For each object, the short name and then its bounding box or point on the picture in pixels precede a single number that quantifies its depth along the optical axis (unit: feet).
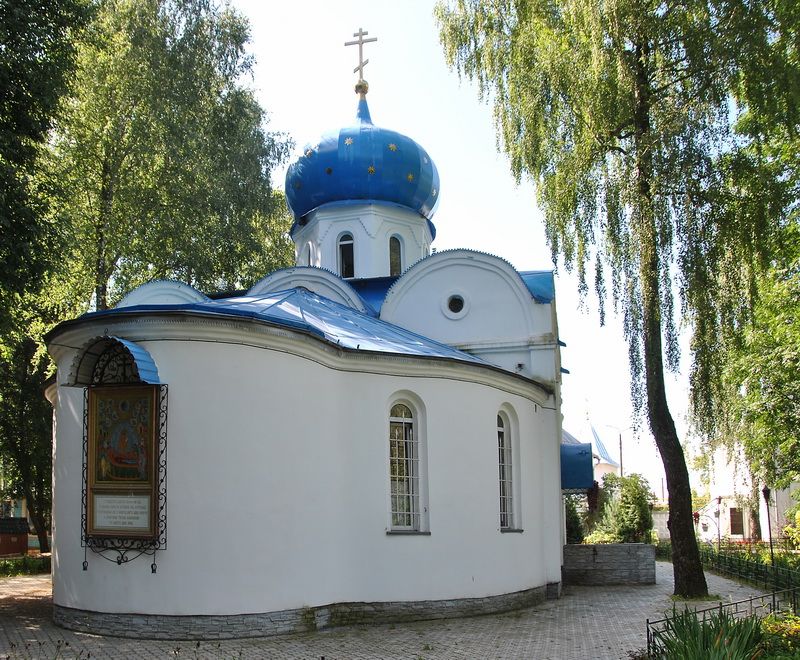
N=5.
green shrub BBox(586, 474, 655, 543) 90.79
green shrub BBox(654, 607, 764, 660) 23.02
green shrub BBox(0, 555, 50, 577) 63.16
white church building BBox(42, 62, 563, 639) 34.09
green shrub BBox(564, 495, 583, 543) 81.76
